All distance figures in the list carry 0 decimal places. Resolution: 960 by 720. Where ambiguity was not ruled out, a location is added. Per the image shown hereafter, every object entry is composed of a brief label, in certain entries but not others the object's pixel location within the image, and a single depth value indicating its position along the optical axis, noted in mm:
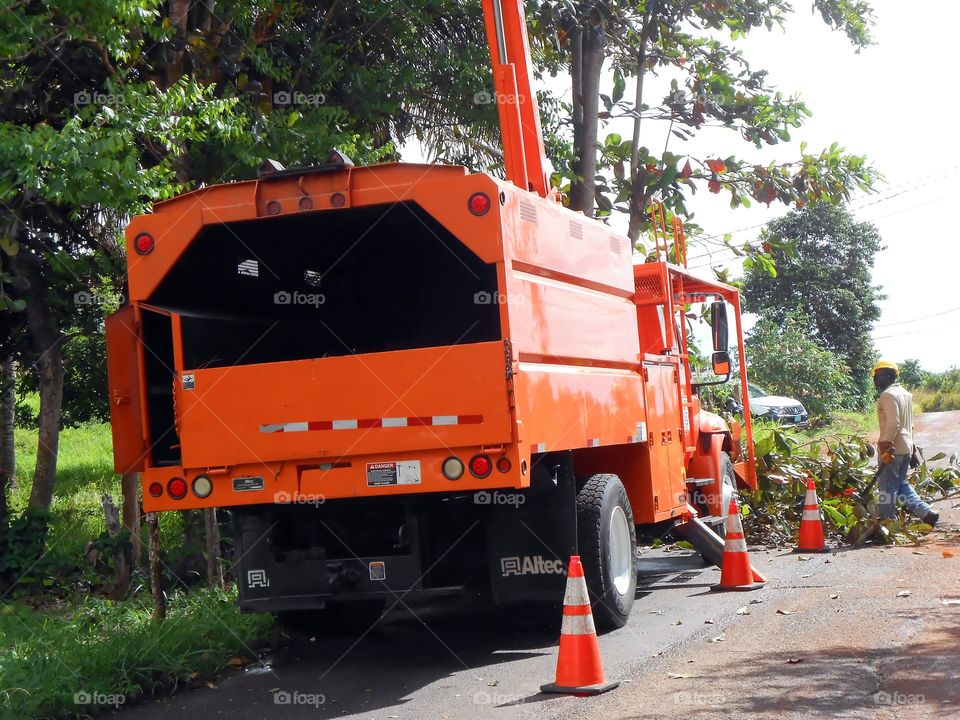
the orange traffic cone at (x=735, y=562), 9077
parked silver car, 28297
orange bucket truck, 6535
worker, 11375
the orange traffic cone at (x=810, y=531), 10961
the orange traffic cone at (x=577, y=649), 5953
